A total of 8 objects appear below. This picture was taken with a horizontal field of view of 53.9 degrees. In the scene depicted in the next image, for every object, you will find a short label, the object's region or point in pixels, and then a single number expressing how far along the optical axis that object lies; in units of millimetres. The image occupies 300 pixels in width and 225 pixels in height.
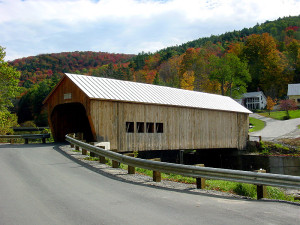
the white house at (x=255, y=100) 66000
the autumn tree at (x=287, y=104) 49031
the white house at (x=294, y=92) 59131
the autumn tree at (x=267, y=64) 66250
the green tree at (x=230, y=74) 53344
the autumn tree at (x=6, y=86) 24906
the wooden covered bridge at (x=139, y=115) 15805
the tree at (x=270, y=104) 51844
